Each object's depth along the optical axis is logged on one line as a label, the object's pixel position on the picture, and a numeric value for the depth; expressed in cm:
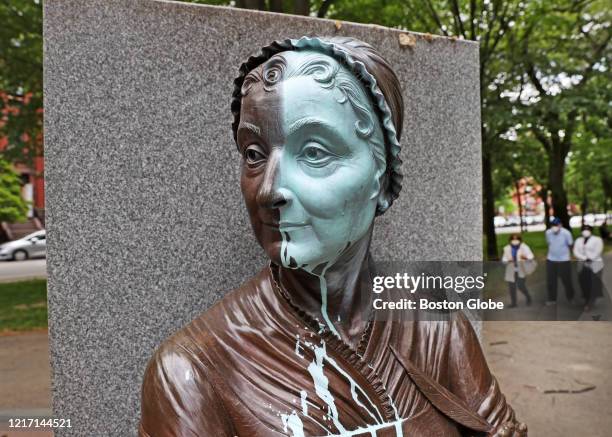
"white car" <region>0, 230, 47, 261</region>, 2044
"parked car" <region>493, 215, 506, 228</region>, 4242
